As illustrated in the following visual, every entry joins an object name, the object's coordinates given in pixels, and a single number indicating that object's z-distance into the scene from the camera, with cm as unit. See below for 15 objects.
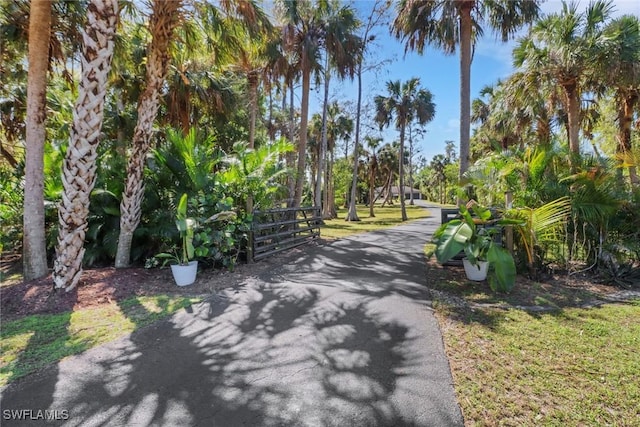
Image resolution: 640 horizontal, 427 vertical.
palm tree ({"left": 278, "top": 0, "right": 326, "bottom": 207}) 1214
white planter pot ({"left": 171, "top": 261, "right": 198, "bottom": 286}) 540
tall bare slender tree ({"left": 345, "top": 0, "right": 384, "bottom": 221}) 1395
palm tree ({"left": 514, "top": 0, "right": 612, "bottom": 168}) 777
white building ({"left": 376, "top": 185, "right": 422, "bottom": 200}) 6984
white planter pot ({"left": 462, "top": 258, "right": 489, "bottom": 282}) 570
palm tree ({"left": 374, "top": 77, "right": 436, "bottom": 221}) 2275
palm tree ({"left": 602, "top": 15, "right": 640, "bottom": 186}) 732
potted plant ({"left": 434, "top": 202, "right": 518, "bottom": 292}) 488
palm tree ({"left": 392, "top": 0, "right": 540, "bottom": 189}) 876
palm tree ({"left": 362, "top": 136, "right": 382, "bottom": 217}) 3184
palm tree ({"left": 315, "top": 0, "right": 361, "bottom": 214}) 1269
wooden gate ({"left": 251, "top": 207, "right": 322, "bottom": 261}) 732
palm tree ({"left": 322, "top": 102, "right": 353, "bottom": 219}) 2540
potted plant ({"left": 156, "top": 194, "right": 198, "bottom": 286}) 530
